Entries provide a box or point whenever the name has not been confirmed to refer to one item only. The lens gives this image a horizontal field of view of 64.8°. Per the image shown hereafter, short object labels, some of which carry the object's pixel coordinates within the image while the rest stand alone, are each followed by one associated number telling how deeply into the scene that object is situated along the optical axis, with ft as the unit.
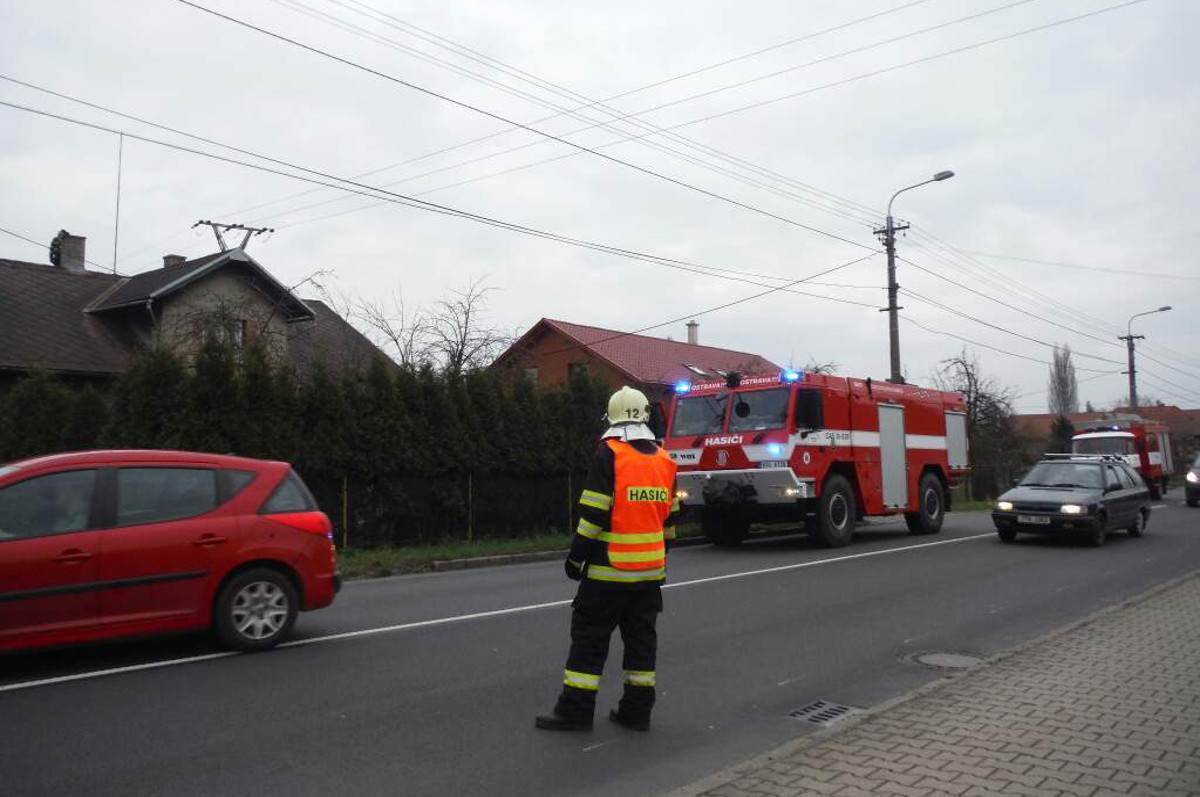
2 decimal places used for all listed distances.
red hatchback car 21.27
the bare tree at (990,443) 118.93
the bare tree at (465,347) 89.86
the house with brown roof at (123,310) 73.15
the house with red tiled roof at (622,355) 130.62
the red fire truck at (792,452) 49.60
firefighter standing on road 17.30
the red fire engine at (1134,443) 97.40
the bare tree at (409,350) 85.97
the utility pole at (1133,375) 163.02
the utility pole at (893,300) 83.25
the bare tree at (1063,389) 296.55
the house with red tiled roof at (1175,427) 184.23
